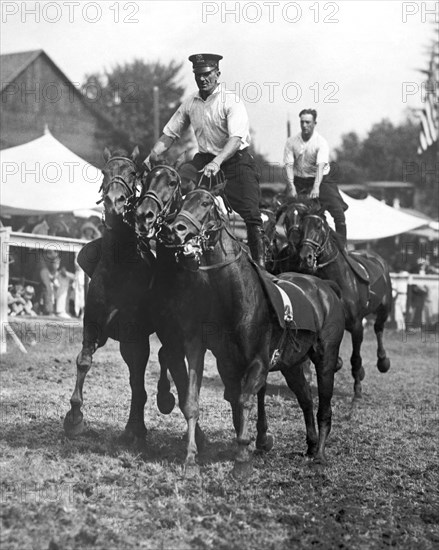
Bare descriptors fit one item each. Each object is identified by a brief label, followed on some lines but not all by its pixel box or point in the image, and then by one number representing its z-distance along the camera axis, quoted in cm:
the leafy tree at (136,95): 6106
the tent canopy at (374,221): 2772
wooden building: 4378
